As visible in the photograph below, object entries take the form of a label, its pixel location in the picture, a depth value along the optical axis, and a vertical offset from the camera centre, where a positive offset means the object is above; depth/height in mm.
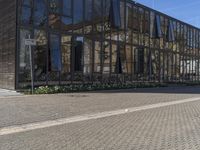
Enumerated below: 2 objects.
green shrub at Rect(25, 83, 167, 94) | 11122 -807
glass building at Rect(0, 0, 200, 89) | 12299 +2624
